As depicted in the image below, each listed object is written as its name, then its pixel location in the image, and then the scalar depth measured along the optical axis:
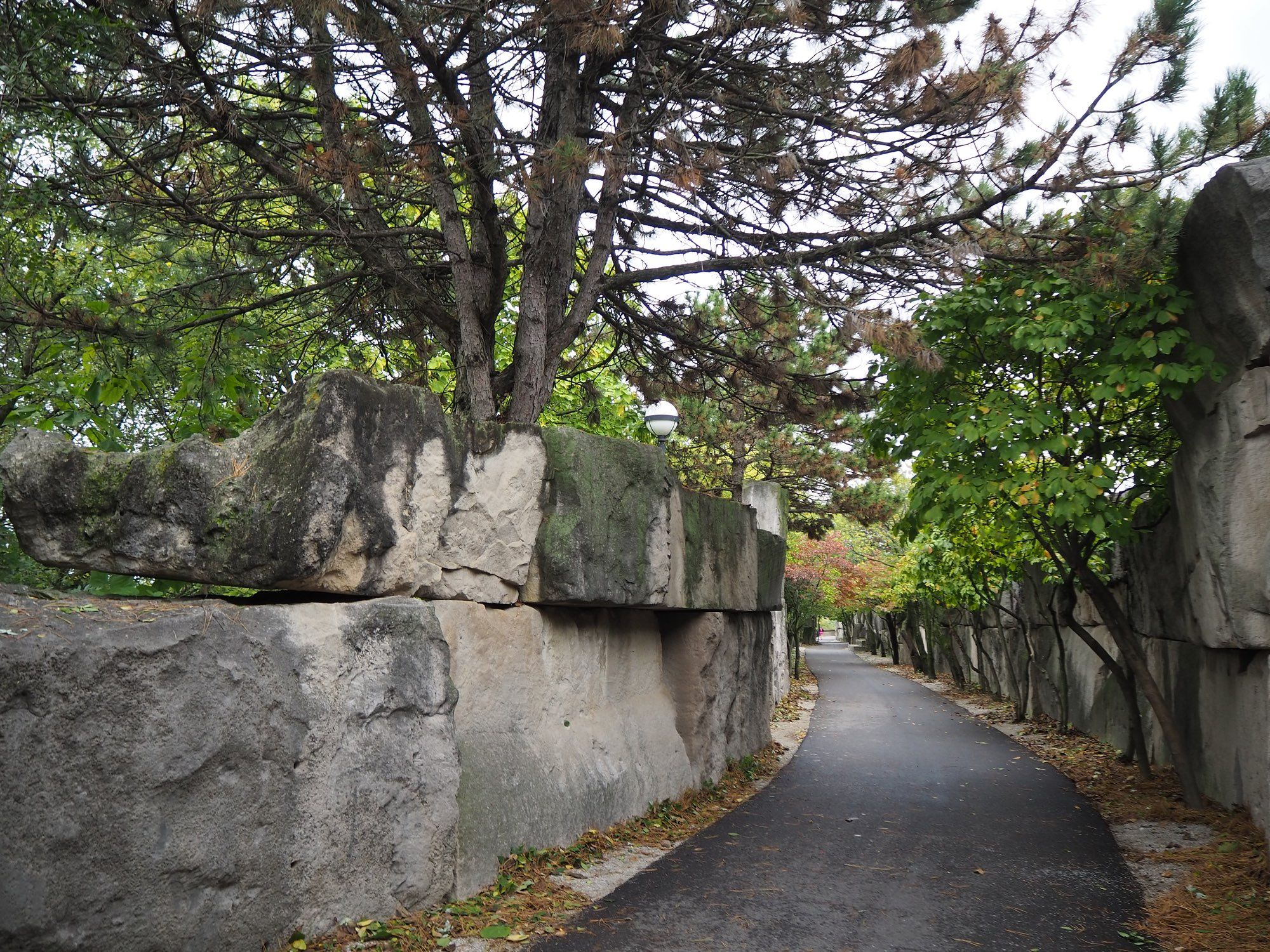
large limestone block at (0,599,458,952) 3.16
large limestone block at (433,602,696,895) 5.33
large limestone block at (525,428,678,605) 5.93
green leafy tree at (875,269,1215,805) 6.65
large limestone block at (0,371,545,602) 4.24
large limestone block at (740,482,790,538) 16.05
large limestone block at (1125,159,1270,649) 5.50
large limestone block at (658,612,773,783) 8.32
